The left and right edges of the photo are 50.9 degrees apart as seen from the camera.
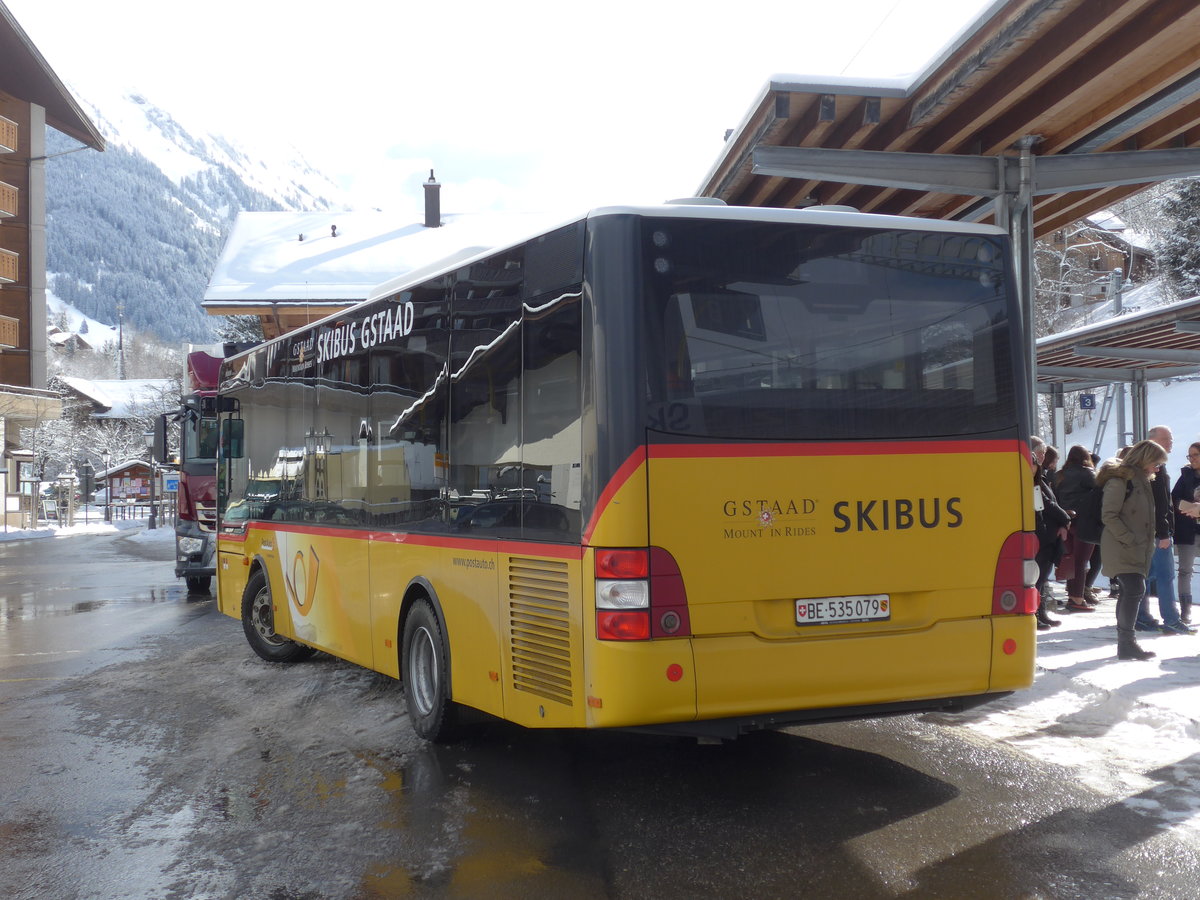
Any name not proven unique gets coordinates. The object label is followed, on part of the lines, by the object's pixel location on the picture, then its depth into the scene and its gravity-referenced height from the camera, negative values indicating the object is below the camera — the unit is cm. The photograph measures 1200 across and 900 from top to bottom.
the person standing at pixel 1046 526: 1127 -55
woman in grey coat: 934 -48
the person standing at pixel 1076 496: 1205 -30
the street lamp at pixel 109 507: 5992 -76
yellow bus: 543 +0
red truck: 1894 -1
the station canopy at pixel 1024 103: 799 +271
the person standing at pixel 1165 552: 1059 -78
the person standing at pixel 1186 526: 1171 -60
